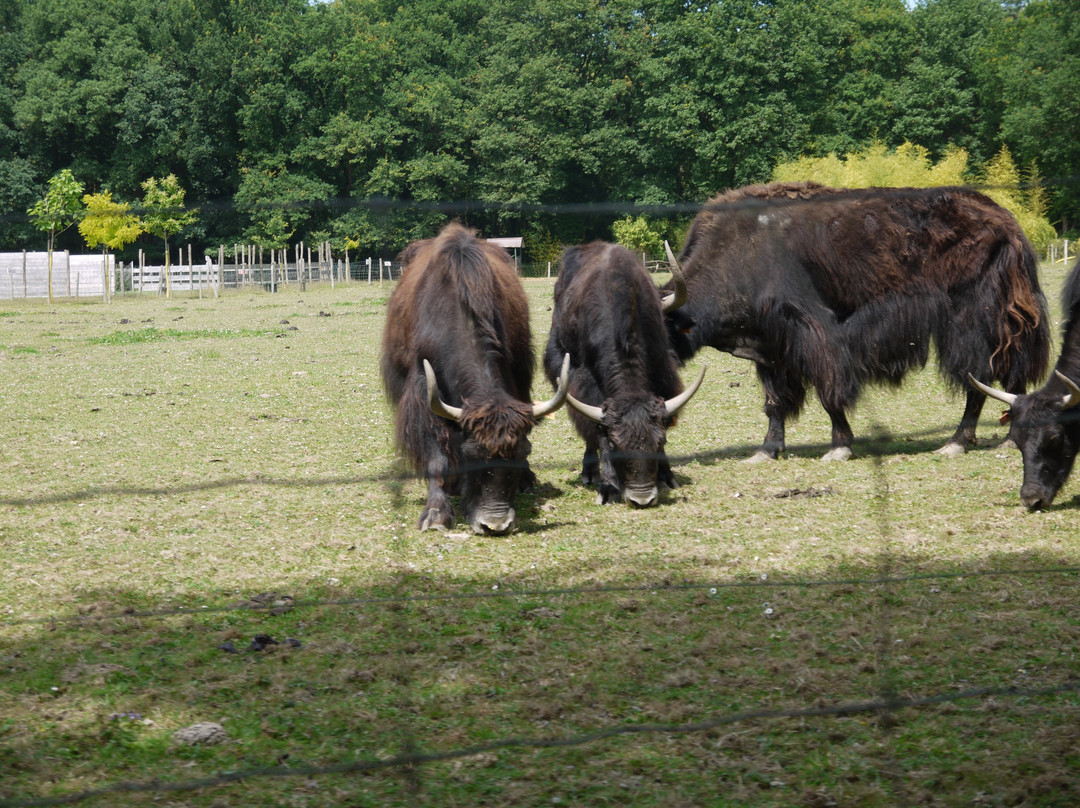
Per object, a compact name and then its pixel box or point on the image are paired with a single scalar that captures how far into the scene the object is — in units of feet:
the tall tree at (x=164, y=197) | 239.09
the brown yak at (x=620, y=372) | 45.32
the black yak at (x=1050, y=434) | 43.32
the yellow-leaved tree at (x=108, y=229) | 257.34
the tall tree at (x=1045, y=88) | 276.21
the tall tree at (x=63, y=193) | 239.30
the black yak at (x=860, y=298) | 56.75
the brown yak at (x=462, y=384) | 40.06
